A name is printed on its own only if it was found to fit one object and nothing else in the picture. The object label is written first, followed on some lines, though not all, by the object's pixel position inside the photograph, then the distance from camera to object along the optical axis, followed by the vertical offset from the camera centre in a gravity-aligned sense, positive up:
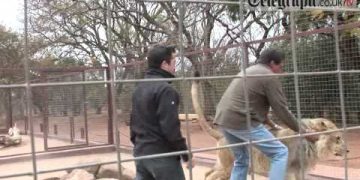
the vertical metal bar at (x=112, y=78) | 3.39 +0.08
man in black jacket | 3.72 -0.21
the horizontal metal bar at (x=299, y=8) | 4.45 +0.65
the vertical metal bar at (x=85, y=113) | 12.47 -0.51
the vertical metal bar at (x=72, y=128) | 13.86 -0.93
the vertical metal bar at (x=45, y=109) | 12.62 -0.39
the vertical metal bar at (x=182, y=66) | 3.78 +0.15
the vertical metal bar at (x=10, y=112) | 14.28 -0.51
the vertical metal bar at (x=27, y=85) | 2.96 +0.05
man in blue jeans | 4.78 -0.22
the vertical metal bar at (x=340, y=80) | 4.88 +0.01
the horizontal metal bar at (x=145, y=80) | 2.96 +0.06
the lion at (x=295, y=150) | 6.24 -0.80
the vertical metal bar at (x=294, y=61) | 4.50 +0.19
